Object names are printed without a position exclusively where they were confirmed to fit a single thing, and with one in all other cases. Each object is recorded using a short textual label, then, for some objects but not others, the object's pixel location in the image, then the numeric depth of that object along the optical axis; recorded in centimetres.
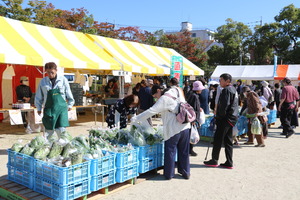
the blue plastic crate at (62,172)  308
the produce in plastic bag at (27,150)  354
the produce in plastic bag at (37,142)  373
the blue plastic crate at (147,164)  418
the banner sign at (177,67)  1192
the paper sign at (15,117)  724
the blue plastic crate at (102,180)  348
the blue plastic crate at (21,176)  342
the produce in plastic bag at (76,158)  327
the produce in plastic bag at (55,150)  345
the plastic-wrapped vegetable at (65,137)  391
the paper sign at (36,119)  768
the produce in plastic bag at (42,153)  339
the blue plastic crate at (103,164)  345
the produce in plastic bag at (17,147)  372
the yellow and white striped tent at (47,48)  721
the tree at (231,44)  3403
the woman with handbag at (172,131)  412
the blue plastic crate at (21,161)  342
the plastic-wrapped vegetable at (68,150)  345
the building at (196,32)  8562
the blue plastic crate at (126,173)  384
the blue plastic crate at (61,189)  310
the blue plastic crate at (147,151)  416
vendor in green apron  455
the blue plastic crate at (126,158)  379
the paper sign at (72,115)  800
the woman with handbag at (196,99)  561
